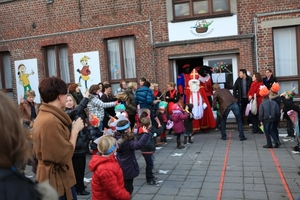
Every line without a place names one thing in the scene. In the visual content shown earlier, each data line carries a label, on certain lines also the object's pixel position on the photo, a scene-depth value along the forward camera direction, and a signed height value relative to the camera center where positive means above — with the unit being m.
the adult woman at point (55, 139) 3.17 -0.52
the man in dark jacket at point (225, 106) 10.35 -0.94
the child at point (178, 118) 9.37 -1.12
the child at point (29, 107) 8.45 -0.51
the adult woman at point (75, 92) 8.69 -0.19
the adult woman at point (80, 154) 5.68 -1.21
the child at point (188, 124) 9.92 -1.39
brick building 11.96 +1.72
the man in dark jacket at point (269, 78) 11.37 -0.14
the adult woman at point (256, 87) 11.04 -0.40
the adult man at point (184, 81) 12.09 -0.08
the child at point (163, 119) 10.48 -1.25
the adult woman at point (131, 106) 9.75 -0.73
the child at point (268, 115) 8.91 -1.11
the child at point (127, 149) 5.11 -1.06
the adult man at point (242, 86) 11.52 -0.36
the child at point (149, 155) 6.37 -1.46
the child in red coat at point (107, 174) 3.79 -1.06
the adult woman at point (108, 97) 10.18 -0.44
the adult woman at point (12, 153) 1.53 -0.32
